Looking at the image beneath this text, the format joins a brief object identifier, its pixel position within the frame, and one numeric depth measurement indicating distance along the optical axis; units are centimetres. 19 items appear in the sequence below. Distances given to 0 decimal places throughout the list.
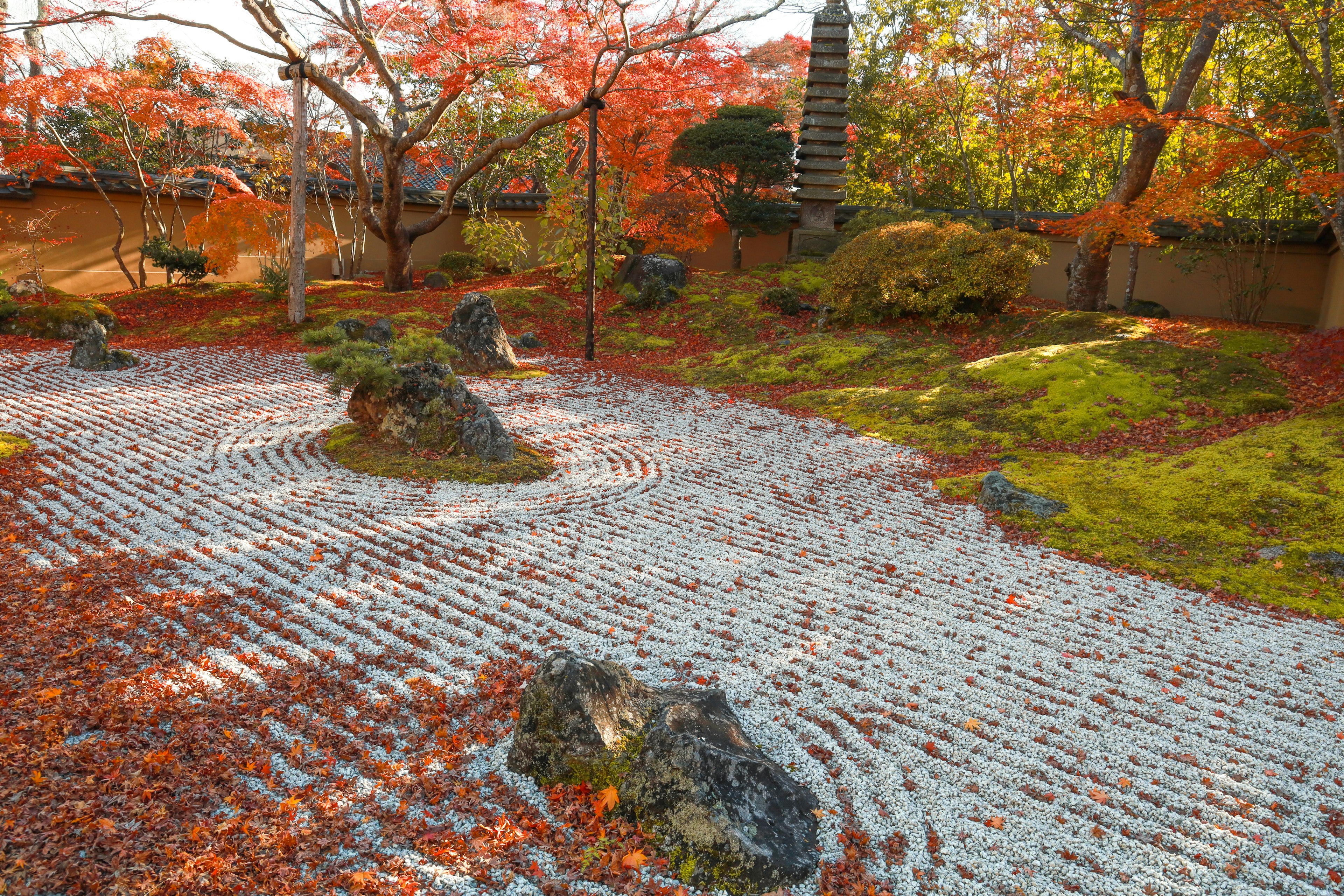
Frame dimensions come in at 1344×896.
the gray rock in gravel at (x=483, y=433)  848
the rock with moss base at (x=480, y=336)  1378
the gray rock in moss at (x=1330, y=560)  632
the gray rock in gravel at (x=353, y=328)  1422
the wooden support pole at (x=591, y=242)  1337
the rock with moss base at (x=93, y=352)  1201
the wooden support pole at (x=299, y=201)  1469
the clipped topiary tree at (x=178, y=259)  1820
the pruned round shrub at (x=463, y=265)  2150
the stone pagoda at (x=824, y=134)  2120
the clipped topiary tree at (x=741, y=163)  1955
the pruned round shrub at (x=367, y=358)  819
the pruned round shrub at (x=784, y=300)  1756
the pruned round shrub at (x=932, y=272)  1444
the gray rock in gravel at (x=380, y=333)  1387
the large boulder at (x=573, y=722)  357
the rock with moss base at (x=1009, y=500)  755
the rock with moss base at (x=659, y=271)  1875
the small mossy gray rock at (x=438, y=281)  2022
